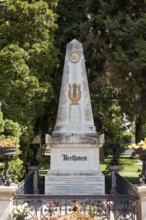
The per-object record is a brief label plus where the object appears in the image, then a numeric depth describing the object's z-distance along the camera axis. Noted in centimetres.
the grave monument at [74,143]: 1294
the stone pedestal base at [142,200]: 793
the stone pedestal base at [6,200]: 797
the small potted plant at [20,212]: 839
